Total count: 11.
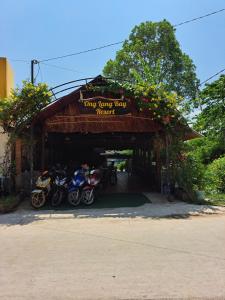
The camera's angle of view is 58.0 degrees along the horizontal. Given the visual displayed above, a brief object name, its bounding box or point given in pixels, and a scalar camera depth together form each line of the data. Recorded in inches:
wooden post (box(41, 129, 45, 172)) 316.4
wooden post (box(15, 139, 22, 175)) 308.7
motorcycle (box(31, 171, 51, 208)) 251.6
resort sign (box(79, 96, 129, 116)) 277.0
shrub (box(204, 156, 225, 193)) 315.3
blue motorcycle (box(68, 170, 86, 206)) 256.2
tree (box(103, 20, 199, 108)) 664.4
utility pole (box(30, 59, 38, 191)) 273.0
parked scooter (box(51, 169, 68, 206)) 258.8
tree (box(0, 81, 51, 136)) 262.2
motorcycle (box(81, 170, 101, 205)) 259.1
